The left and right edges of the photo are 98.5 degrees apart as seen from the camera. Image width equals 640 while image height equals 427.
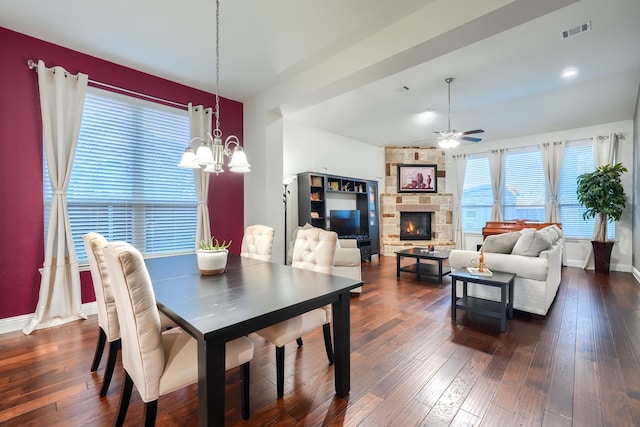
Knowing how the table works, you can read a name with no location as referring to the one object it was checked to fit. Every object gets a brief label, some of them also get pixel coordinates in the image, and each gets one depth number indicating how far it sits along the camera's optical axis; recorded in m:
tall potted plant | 4.87
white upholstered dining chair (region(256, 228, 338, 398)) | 1.72
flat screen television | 5.90
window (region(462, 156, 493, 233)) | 6.82
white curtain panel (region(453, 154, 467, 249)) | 7.05
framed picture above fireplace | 7.30
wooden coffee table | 4.34
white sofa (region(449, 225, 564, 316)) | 2.90
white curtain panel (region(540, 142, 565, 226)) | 5.80
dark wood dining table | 1.13
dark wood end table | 2.66
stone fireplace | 7.12
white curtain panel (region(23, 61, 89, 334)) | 2.79
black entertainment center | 5.38
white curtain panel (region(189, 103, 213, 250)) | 3.86
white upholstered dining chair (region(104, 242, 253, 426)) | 1.17
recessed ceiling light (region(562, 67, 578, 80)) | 3.71
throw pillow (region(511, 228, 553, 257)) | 3.01
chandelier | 1.96
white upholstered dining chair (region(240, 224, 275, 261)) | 2.78
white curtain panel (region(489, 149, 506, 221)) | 6.53
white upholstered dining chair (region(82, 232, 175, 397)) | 1.70
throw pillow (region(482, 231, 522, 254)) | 3.28
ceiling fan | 4.51
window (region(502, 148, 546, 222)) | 6.12
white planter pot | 1.97
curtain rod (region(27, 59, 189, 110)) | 2.76
